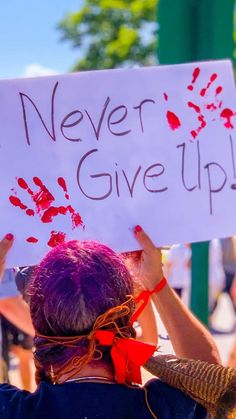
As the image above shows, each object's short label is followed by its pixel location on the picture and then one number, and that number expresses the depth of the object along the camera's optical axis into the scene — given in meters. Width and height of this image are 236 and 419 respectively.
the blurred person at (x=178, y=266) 4.50
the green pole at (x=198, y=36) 2.99
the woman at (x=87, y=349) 1.14
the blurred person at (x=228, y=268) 6.23
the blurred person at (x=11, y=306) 2.63
